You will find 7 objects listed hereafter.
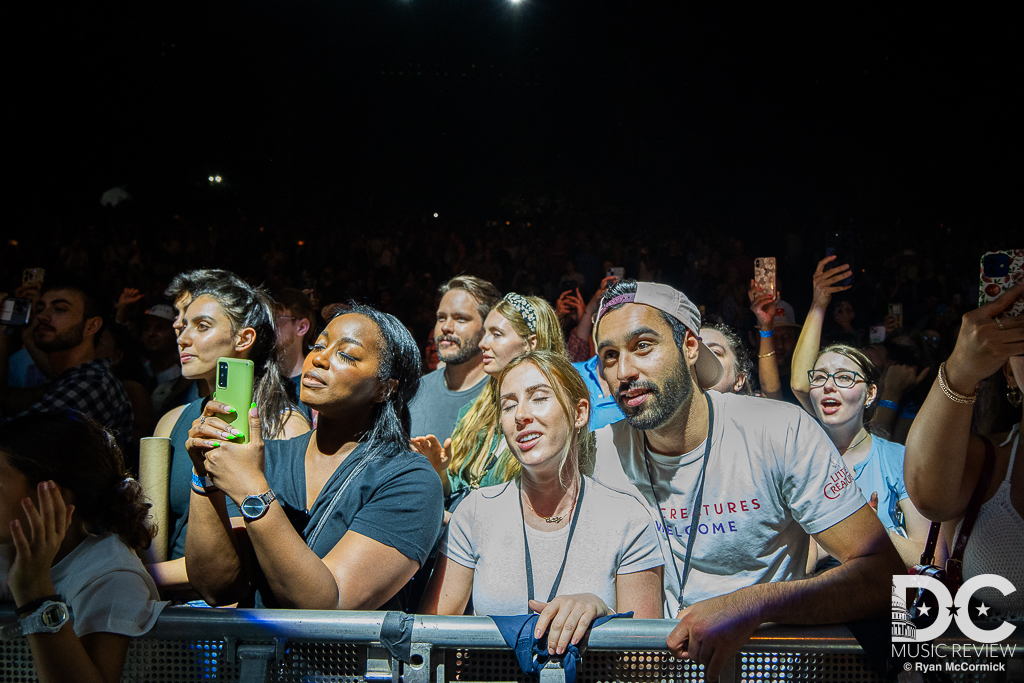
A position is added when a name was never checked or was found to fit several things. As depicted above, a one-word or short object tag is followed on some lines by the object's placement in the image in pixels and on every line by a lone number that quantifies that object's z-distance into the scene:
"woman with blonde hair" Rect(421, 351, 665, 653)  1.72
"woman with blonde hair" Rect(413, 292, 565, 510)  2.56
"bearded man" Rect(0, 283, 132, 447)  2.96
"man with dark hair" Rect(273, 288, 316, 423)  3.91
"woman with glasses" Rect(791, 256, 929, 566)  2.70
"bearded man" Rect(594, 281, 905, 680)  1.87
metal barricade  1.47
